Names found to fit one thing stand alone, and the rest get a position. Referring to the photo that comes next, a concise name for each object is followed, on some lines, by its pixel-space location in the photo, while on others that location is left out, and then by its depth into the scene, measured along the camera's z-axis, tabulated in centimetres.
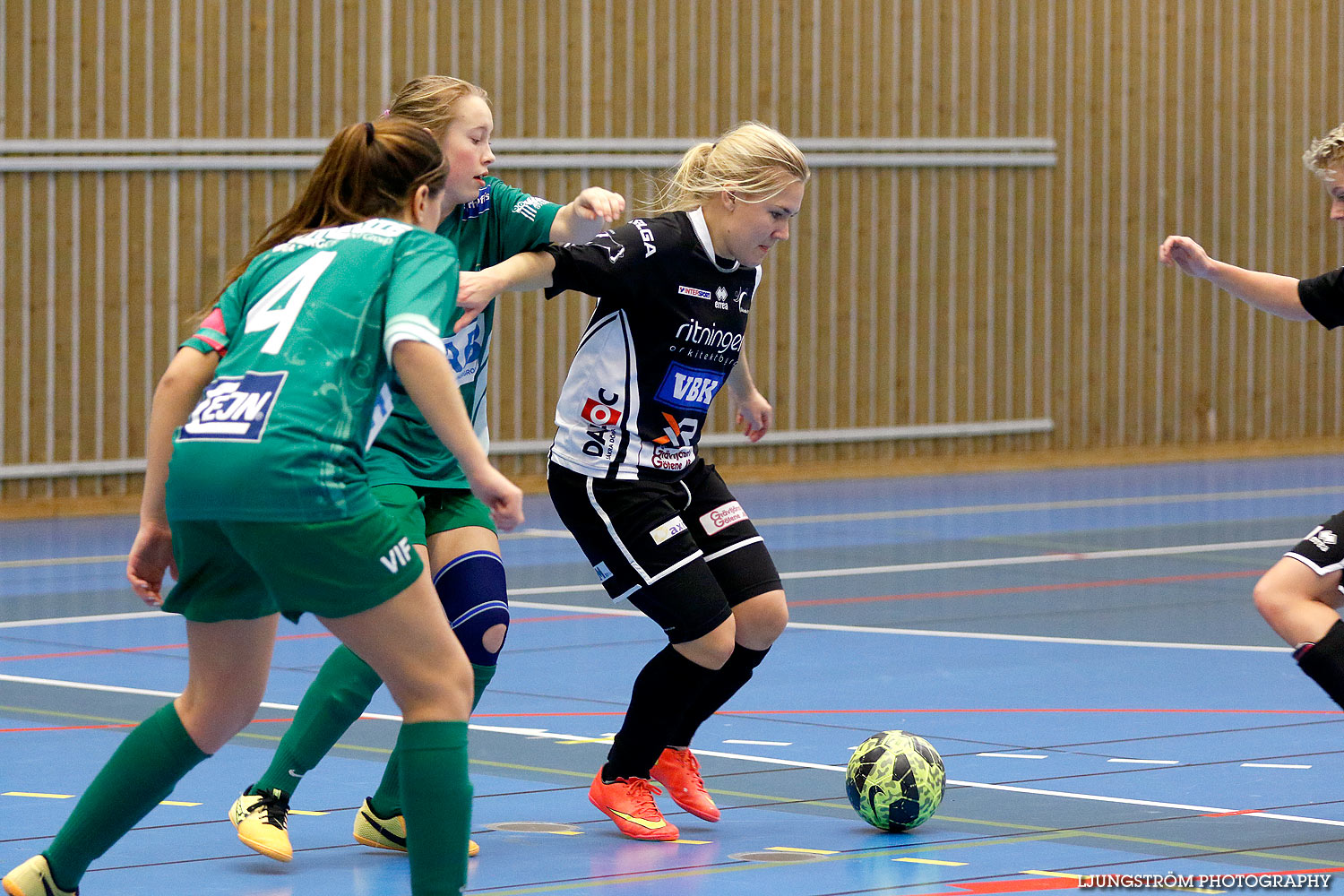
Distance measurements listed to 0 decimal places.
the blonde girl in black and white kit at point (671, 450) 937
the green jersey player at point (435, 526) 884
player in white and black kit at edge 902
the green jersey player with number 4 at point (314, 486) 665
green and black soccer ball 909
